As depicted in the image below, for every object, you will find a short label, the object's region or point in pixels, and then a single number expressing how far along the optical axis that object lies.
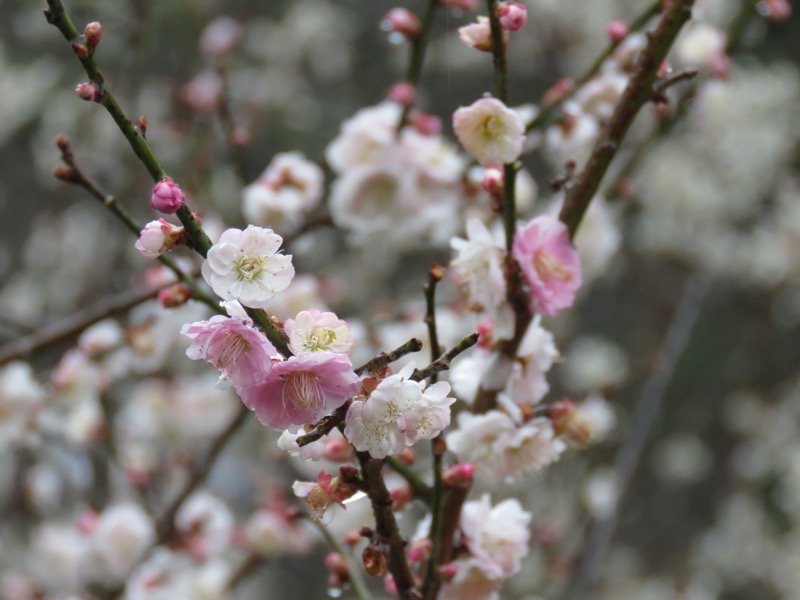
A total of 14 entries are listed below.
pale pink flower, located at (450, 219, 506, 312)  0.80
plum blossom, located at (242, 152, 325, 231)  1.22
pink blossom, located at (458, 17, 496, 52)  0.79
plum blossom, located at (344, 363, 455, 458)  0.70
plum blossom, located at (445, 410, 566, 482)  0.80
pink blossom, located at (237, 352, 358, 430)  0.69
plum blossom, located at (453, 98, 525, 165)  0.79
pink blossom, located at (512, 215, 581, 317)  0.79
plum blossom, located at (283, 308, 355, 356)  0.70
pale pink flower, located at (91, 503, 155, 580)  1.91
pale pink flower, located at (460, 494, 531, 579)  0.79
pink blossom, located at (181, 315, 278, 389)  0.69
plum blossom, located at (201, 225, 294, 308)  0.70
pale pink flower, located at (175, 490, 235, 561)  1.37
